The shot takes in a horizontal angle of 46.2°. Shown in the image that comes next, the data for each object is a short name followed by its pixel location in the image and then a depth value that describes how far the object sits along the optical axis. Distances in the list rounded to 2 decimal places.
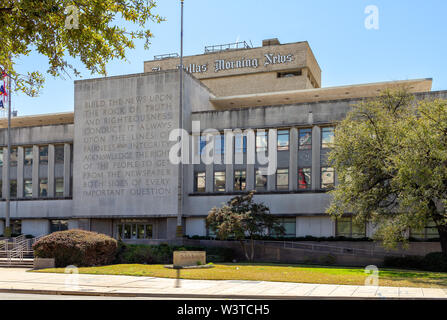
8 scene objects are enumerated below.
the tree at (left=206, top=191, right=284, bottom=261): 37.19
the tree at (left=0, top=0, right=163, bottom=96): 17.22
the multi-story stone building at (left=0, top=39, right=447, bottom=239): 45.31
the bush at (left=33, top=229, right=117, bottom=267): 29.39
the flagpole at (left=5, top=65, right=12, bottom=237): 43.56
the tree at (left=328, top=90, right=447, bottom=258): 27.77
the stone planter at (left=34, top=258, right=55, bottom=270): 29.42
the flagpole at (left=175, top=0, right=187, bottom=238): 39.54
